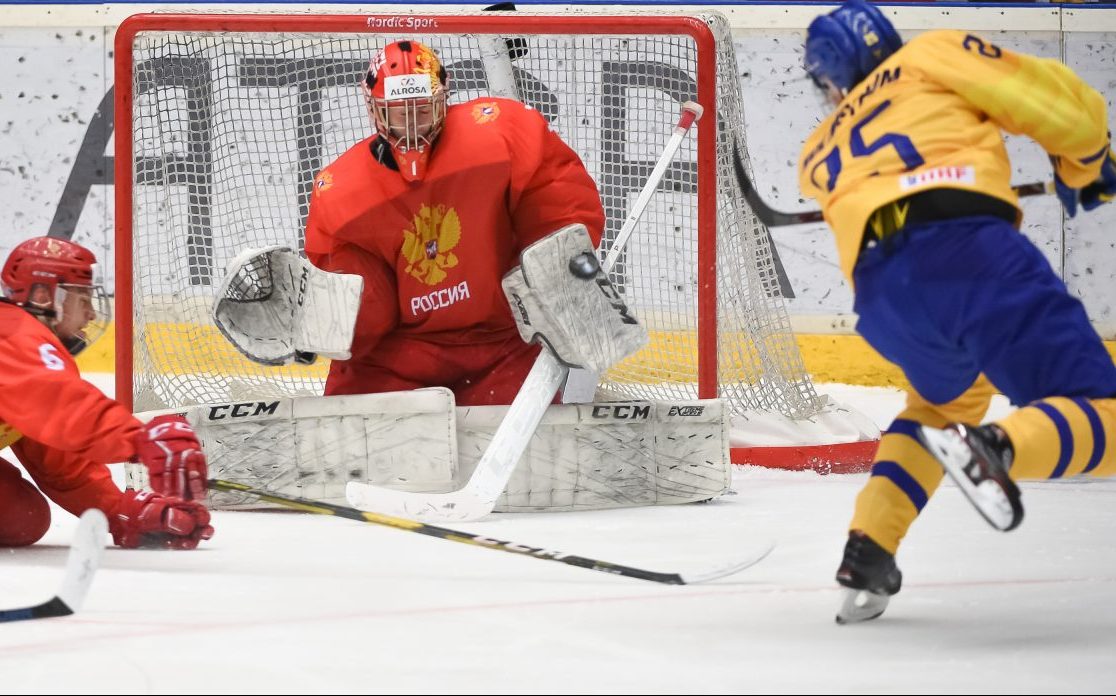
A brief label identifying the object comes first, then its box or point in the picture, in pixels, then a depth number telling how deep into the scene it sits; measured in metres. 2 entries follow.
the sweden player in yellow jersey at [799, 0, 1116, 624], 16.88
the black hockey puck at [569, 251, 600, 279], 18.74
